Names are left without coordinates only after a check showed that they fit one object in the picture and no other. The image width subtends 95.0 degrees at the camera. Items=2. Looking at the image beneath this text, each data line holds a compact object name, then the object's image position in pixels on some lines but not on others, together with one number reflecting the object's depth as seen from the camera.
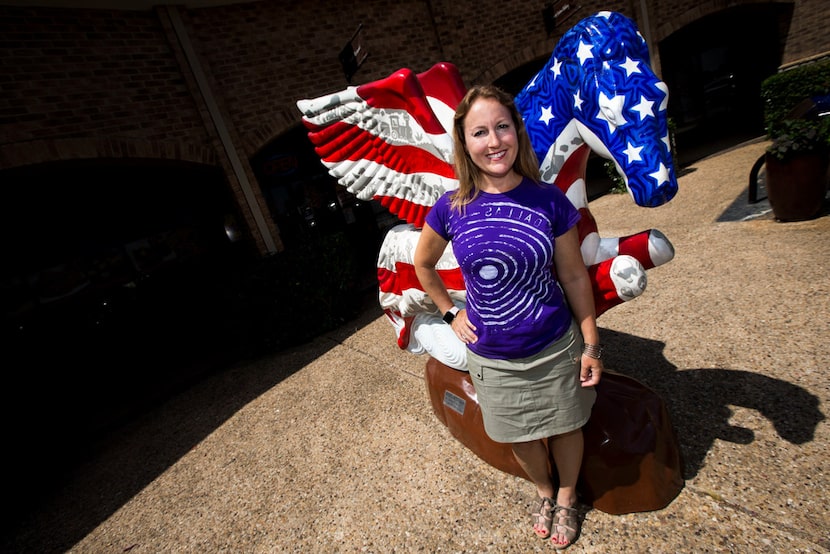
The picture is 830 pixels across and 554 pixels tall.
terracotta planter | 3.79
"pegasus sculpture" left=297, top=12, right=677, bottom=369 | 1.39
